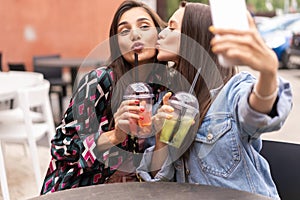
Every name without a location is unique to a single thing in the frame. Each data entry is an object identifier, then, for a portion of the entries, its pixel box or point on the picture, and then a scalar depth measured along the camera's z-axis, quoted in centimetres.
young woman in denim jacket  198
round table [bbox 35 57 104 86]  733
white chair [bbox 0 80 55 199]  411
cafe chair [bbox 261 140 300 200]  242
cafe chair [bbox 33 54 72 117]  789
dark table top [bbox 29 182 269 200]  196
